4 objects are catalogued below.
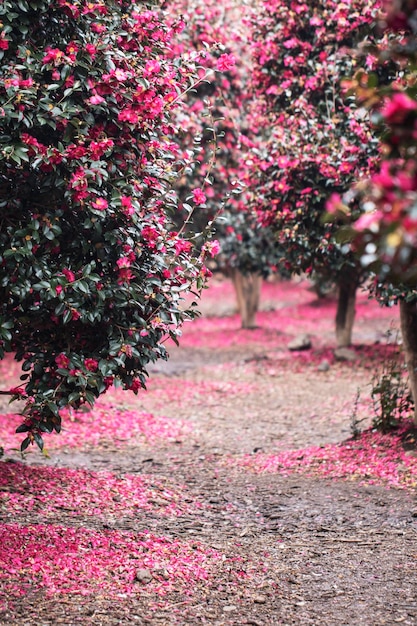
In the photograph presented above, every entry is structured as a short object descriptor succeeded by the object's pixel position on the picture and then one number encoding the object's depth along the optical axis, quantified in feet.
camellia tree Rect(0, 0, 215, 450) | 35.45
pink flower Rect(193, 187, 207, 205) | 39.24
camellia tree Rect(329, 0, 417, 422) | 15.74
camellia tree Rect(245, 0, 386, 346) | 66.23
